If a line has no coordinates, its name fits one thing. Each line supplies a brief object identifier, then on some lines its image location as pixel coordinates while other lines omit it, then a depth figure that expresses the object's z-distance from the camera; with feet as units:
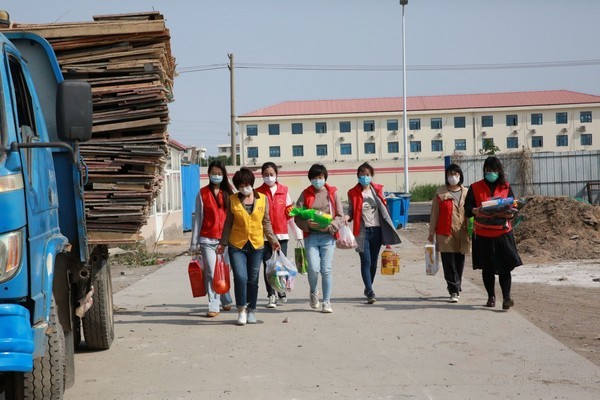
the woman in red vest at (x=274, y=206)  38.27
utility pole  131.54
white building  262.47
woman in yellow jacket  33.53
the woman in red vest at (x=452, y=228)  38.29
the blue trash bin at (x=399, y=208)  97.62
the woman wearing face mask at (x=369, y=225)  38.58
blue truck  15.71
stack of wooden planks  26.48
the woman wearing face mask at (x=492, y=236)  35.83
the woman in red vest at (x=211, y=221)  35.50
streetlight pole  130.11
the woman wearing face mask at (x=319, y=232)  36.63
